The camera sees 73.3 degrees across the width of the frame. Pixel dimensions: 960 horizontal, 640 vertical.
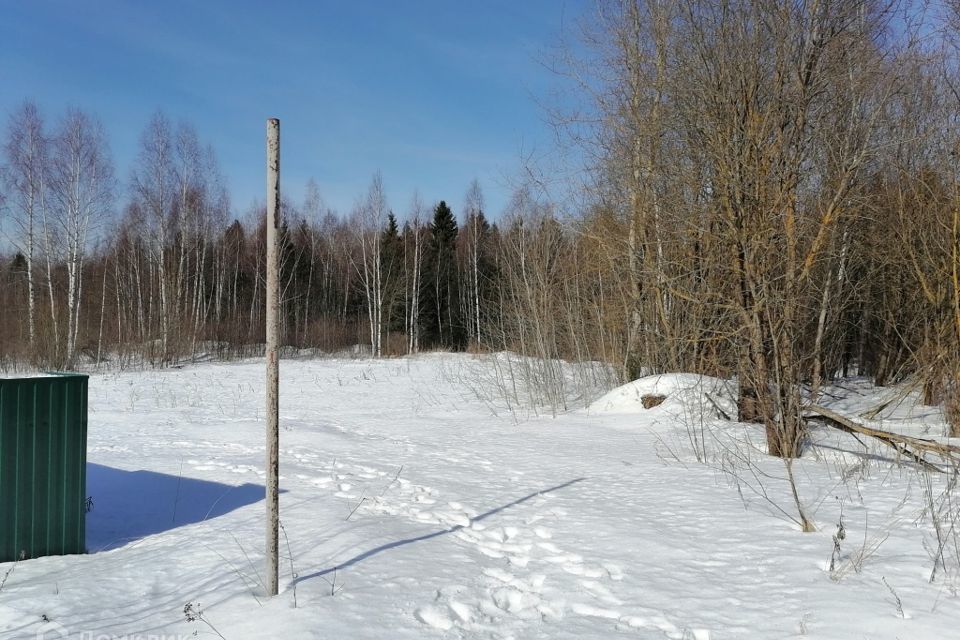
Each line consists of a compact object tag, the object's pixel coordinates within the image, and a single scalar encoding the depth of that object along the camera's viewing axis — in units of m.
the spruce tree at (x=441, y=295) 43.16
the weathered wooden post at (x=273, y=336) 3.23
